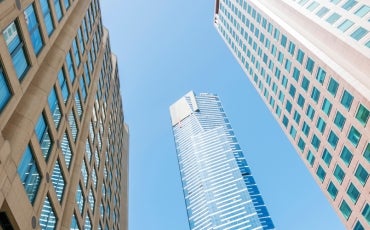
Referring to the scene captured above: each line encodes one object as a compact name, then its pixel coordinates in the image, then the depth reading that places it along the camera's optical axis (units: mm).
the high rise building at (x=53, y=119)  19562
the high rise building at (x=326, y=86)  39219
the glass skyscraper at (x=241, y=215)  186750
